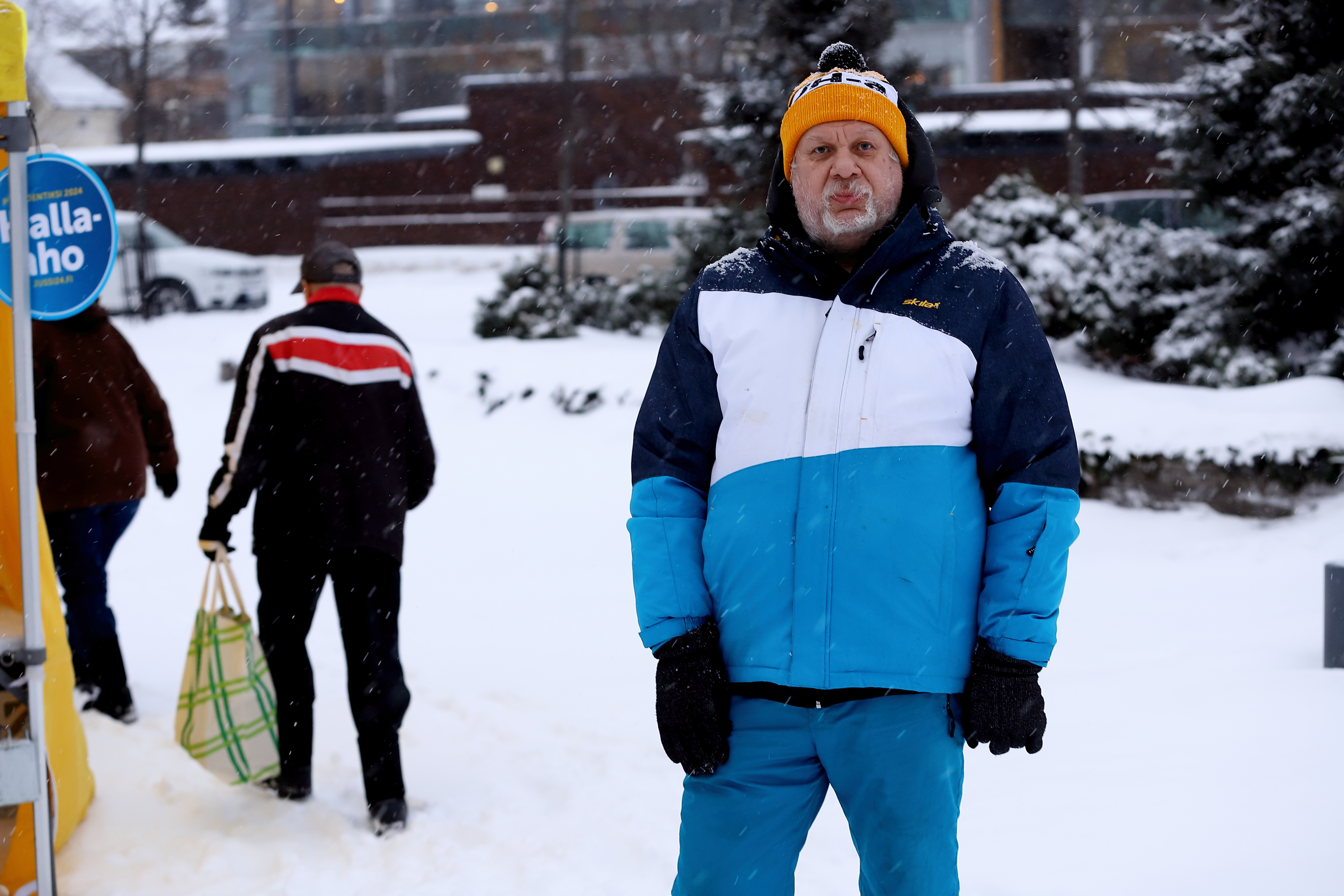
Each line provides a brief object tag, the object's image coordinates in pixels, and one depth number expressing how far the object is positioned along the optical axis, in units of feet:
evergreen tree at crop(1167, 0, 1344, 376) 32.37
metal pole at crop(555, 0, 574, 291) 59.72
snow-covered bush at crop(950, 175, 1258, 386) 34.12
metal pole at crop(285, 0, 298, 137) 119.85
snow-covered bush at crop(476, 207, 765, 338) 48.08
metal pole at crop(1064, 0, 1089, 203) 57.21
